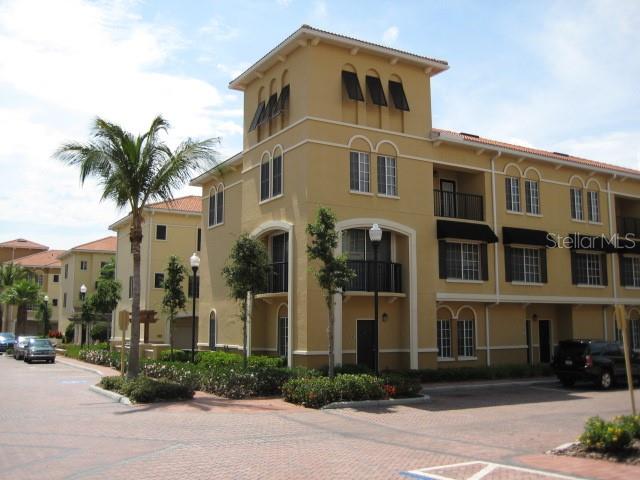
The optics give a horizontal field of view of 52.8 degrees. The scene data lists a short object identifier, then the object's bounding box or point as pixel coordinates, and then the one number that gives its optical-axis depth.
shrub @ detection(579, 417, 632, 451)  10.18
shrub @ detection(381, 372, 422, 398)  18.00
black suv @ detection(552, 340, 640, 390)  21.77
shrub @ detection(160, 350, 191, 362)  27.95
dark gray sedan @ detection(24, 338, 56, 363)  36.47
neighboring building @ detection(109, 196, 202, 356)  41.09
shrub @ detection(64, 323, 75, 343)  55.31
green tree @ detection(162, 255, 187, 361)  29.45
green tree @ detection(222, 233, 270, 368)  20.25
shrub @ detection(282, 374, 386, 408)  16.84
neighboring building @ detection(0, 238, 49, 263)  88.88
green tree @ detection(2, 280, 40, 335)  56.00
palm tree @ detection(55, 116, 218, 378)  19.67
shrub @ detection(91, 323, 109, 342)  49.44
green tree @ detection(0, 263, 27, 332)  63.09
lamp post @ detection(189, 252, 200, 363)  24.56
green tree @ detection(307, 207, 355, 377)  18.19
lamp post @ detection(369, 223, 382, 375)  18.33
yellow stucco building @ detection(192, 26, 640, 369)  22.58
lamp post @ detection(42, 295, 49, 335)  51.00
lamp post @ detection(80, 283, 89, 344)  38.80
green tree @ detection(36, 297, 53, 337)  52.24
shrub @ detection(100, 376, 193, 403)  17.22
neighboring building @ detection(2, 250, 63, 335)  71.81
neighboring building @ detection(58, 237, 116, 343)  57.83
